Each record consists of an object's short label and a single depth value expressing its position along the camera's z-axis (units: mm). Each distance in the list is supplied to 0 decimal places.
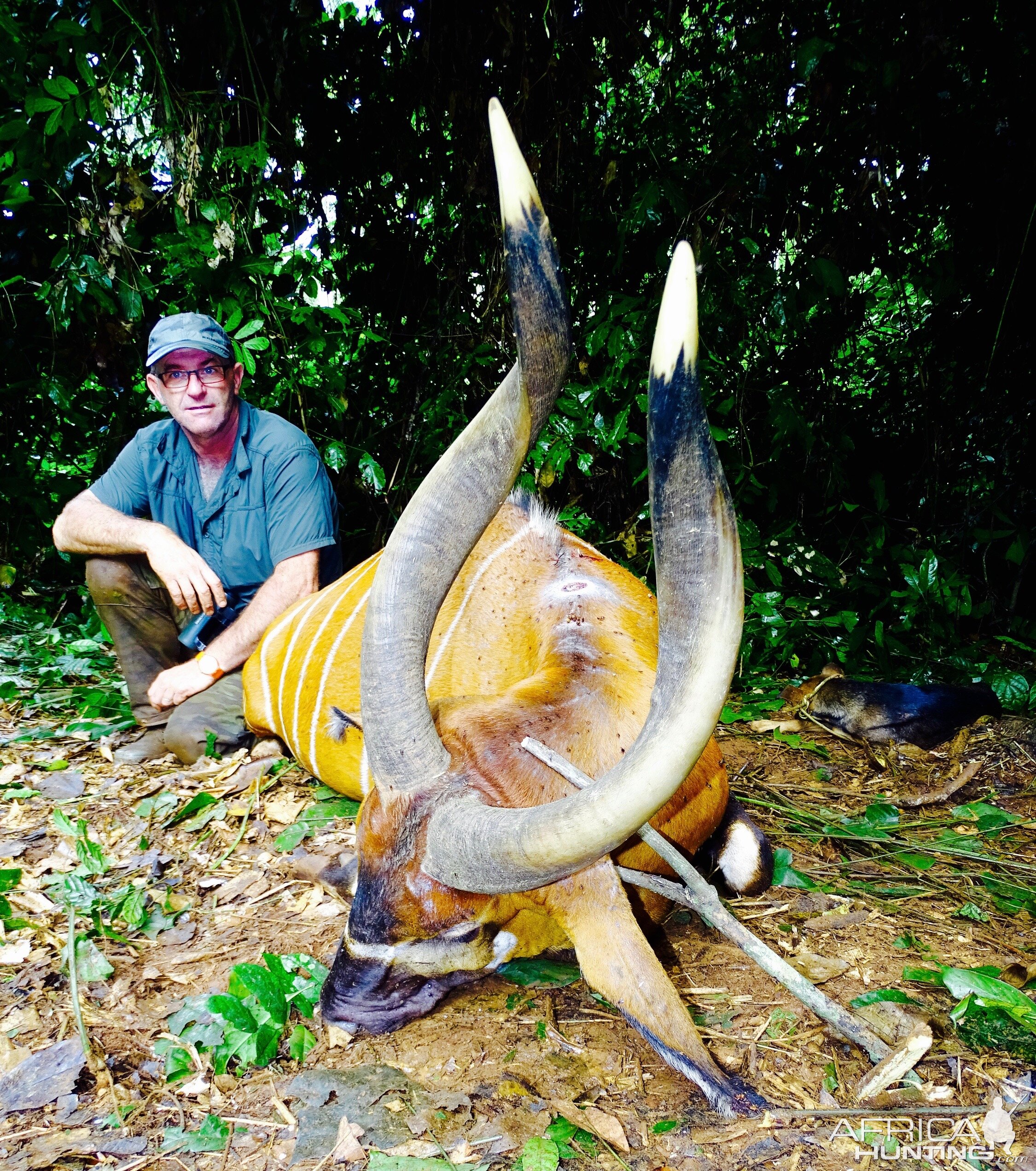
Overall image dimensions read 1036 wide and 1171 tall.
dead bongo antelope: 1334
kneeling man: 3467
